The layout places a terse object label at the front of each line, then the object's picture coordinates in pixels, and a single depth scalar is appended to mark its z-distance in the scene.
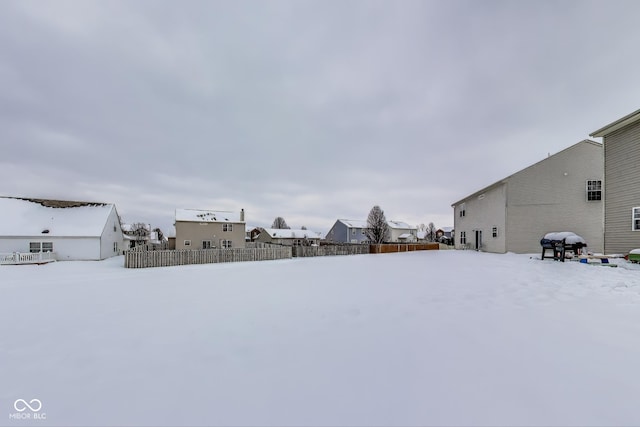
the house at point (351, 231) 49.65
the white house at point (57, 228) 18.75
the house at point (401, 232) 50.94
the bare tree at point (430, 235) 66.31
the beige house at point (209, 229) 27.27
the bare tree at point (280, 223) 82.25
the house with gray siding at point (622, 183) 11.27
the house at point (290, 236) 49.16
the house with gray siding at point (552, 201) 18.11
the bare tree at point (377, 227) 47.47
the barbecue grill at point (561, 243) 13.59
